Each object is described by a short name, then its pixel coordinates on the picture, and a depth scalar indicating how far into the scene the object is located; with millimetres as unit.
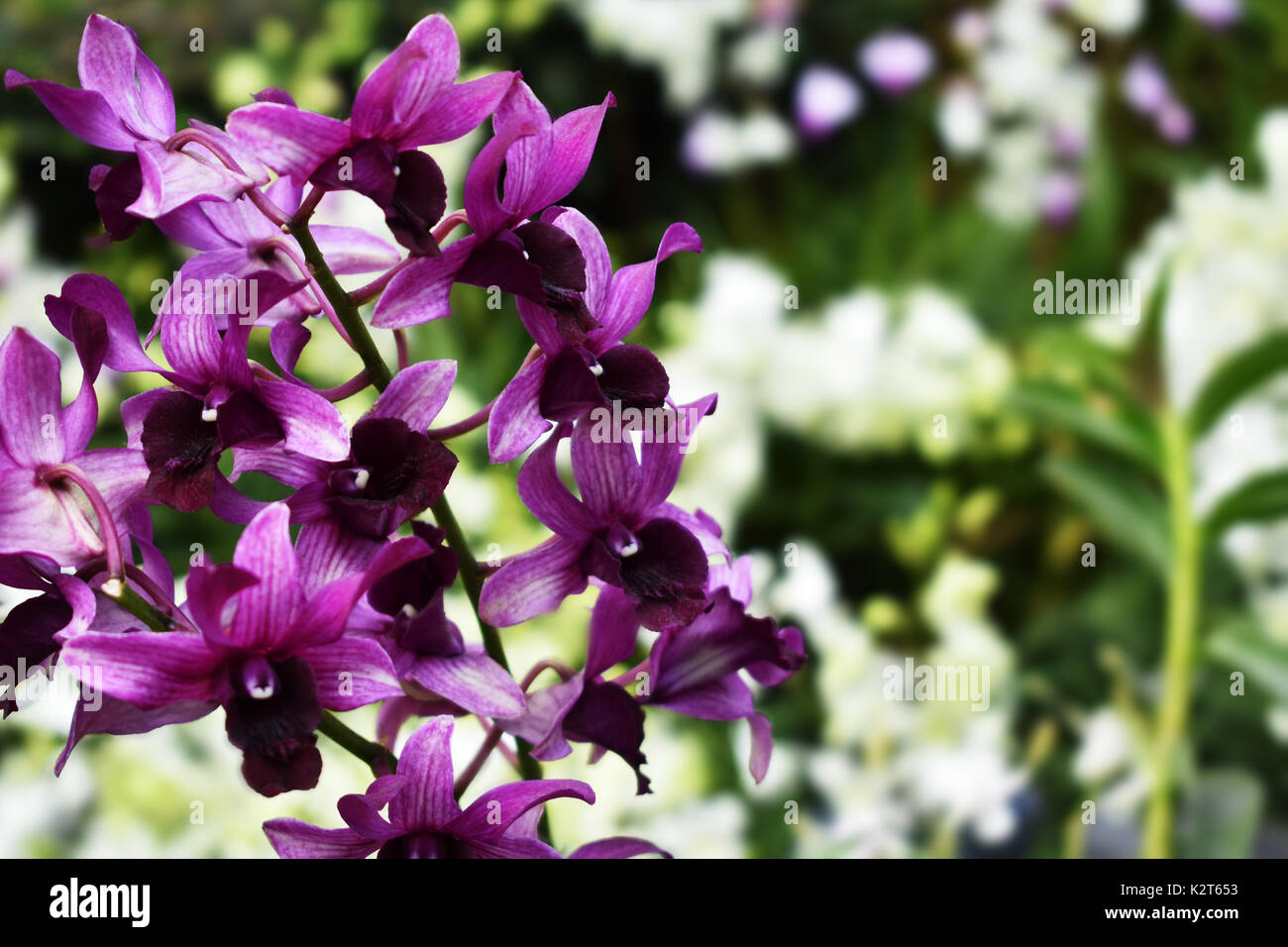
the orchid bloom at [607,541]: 407
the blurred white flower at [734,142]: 1643
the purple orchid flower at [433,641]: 396
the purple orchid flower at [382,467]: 382
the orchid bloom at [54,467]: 375
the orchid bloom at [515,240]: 389
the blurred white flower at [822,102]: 1820
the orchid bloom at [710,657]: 436
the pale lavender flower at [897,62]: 1793
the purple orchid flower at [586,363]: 397
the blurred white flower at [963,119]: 1646
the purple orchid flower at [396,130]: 374
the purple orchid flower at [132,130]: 387
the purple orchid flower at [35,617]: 381
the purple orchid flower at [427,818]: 383
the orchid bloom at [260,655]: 339
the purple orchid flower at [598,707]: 422
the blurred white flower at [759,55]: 1717
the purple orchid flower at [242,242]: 411
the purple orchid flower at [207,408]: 380
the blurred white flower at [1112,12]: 1617
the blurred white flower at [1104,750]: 1026
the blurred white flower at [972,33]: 1713
